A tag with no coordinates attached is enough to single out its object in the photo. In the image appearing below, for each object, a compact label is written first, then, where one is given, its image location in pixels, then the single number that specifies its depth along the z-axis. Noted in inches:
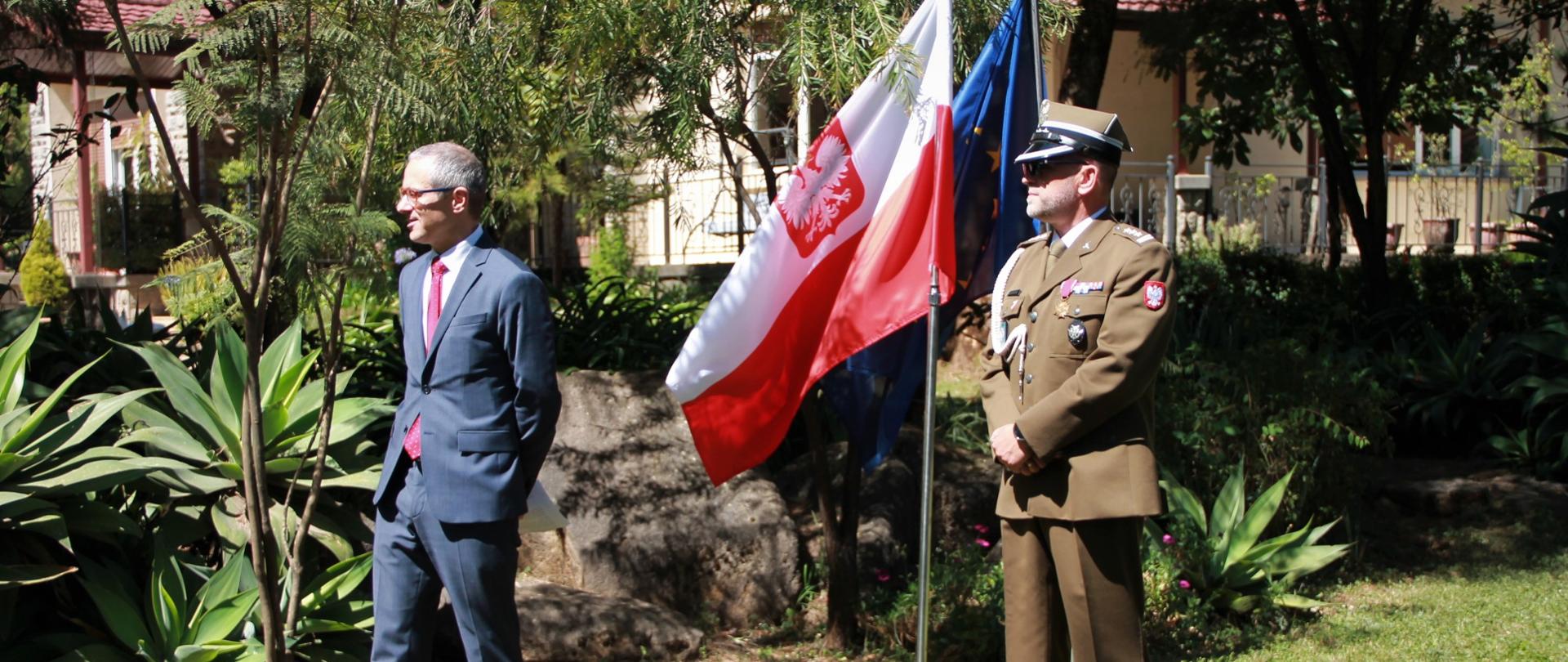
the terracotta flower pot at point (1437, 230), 694.5
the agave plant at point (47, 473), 179.5
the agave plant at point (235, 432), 207.8
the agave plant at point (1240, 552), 238.1
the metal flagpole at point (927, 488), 159.2
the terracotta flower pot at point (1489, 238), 661.9
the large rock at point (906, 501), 255.0
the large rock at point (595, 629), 214.1
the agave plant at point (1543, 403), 317.1
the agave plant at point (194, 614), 182.4
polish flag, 180.4
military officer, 148.7
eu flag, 188.5
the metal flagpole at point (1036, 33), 182.1
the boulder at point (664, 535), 241.3
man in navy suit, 148.0
